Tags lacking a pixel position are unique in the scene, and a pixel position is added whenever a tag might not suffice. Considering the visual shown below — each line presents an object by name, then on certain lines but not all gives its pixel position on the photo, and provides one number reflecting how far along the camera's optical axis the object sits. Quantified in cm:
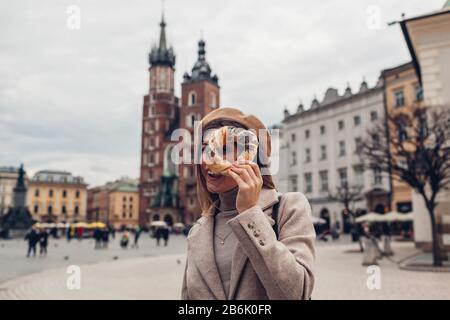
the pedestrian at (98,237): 2636
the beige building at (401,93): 3669
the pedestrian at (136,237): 2877
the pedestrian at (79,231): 3833
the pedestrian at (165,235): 3152
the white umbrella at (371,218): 2708
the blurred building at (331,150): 4122
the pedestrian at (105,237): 2694
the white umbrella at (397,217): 2832
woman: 150
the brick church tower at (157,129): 7738
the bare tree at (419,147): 1505
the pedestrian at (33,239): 2007
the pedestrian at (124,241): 2778
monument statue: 3934
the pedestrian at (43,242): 2128
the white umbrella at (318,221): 3696
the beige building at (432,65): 1828
